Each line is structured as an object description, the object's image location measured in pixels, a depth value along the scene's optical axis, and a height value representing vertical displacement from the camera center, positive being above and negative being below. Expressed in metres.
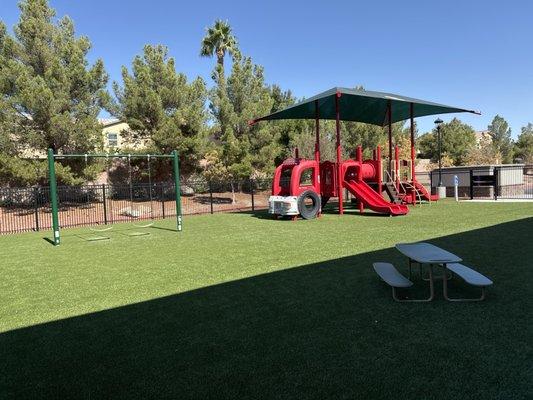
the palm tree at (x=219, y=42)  37.66 +12.30
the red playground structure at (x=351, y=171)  15.26 +0.25
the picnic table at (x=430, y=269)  4.63 -1.14
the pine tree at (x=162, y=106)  22.56 +4.21
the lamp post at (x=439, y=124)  23.11 +2.94
